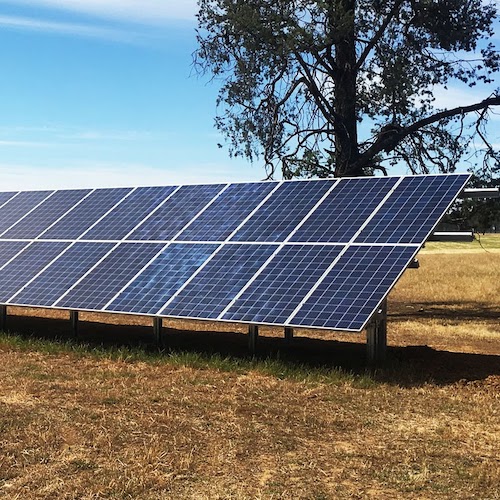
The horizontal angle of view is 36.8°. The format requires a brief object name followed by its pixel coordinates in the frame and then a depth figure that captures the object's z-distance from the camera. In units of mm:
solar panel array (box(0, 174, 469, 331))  11867
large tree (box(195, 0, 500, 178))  20938
